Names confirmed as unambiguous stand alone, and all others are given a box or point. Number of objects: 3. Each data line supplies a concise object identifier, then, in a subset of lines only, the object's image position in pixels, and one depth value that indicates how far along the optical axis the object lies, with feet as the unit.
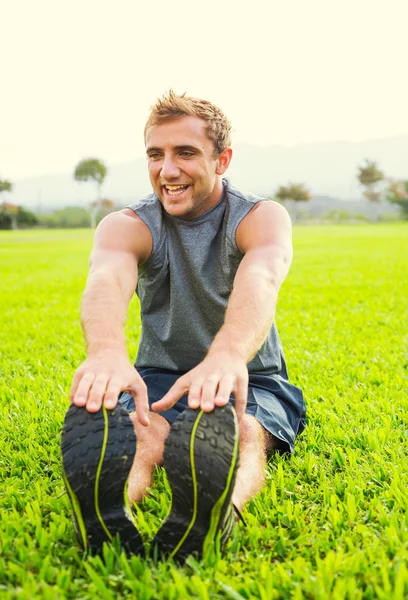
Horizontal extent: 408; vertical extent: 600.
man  5.97
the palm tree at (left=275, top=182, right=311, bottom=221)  232.73
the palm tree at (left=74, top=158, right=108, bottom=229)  261.44
